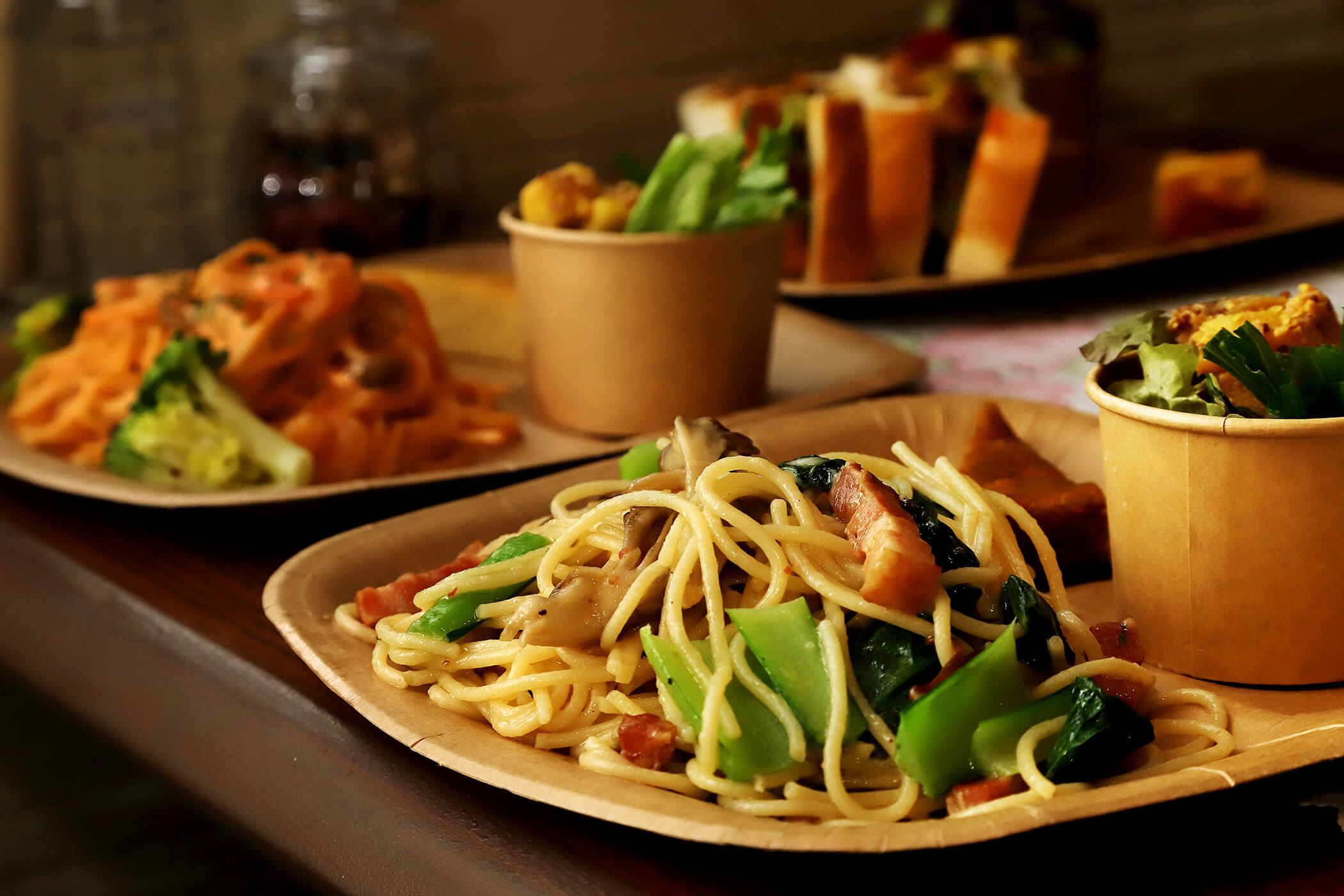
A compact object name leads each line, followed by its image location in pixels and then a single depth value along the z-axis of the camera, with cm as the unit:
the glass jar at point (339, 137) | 148
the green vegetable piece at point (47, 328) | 128
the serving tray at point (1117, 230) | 137
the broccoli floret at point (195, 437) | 118
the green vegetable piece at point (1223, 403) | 104
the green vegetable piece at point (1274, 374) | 103
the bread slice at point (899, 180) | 140
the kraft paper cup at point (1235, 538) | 103
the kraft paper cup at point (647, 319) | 120
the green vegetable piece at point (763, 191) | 121
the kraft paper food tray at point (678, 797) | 95
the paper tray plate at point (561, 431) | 116
